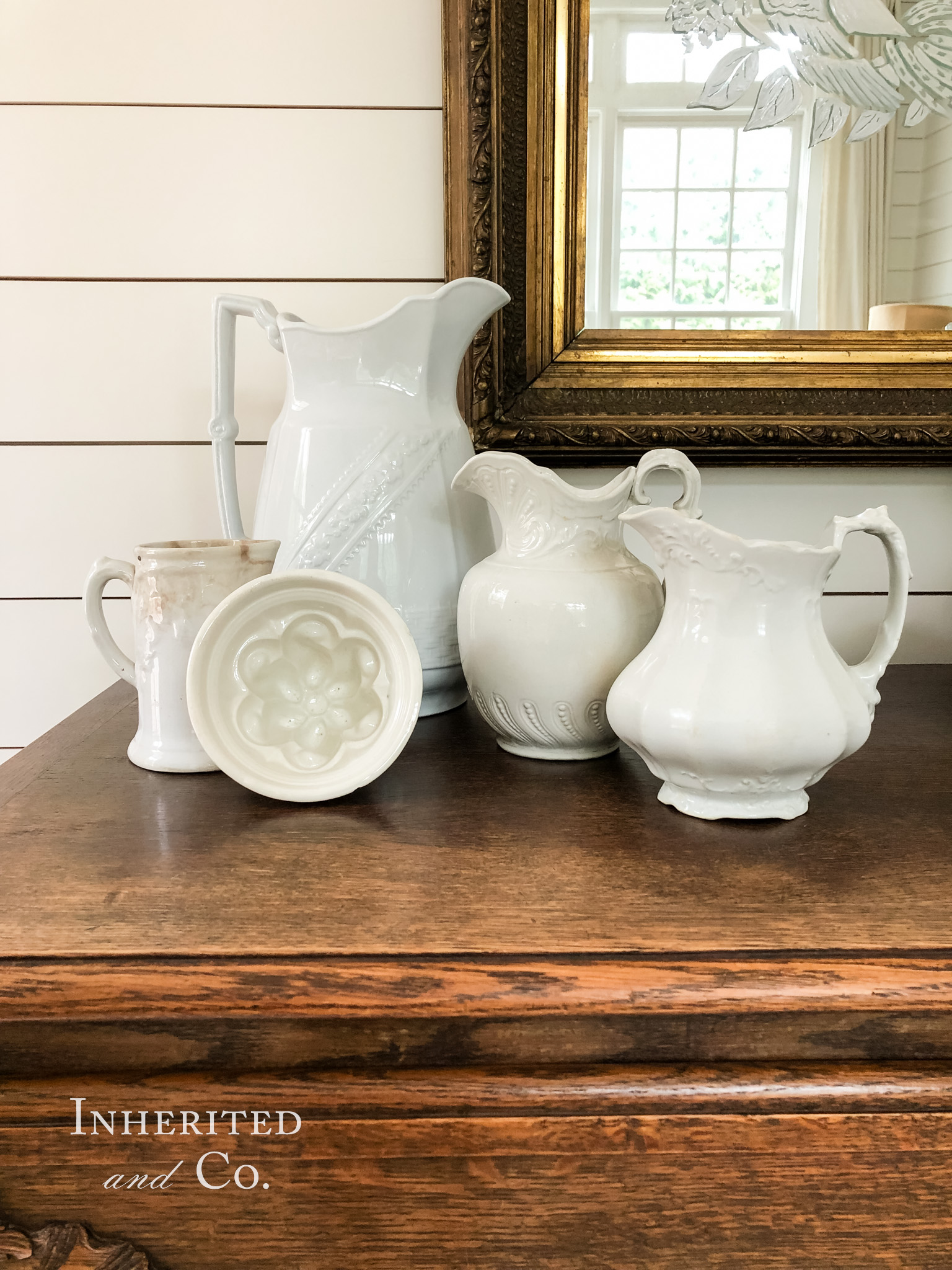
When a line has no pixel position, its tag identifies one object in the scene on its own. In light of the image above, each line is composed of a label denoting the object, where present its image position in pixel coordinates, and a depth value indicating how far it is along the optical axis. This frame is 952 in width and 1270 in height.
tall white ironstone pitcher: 0.71
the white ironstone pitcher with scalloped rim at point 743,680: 0.51
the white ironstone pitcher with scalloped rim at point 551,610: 0.61
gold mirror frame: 0.88
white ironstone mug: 0.61
